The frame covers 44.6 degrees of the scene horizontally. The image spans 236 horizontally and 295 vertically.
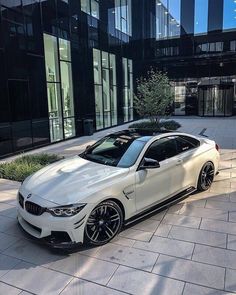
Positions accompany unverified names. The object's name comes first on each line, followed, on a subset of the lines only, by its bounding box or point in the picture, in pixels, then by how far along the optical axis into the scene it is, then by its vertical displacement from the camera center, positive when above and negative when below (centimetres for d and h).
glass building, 1054 +233
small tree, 1407 +13
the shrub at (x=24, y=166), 712 -164
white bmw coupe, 365 -121
